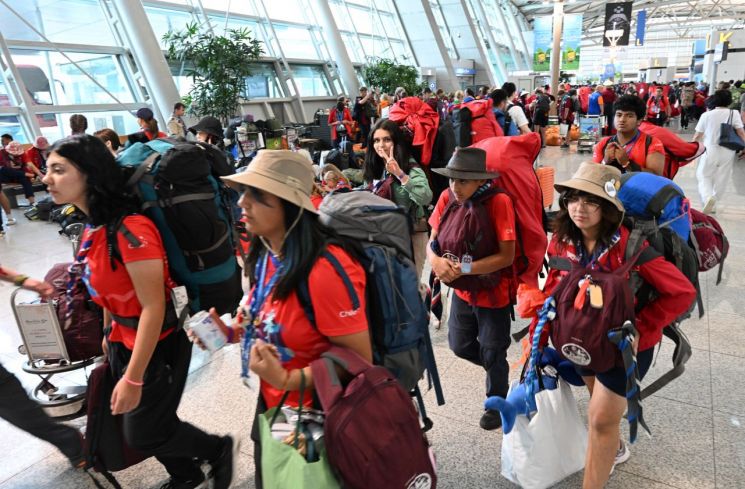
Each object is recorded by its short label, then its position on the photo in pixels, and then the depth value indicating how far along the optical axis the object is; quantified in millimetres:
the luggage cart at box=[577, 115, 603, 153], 13625
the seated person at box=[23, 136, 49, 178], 9367
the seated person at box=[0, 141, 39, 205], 9162
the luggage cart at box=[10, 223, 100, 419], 2363
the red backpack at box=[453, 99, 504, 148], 5282
